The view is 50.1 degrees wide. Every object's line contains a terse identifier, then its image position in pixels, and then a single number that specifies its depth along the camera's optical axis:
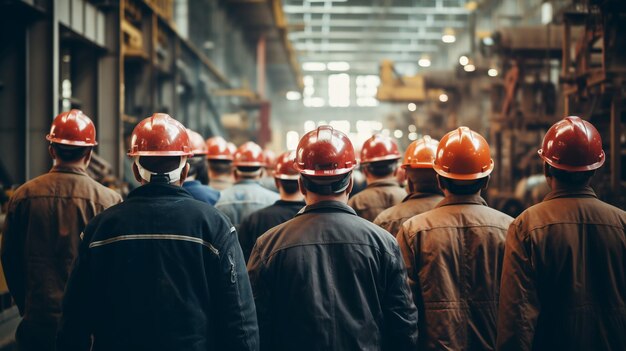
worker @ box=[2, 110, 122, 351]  4.37
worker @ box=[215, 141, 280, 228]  6.45
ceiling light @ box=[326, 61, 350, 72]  48.38
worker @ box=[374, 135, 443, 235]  4.64
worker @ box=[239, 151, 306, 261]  5.18
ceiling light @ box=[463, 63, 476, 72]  19.06
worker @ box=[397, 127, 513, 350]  3.65
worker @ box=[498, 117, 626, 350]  3.30
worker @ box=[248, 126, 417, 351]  3.03
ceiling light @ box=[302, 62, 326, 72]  47.97
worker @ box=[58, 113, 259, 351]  2.90
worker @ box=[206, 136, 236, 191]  7.78
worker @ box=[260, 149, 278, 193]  9.09
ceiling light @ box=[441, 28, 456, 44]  25.91
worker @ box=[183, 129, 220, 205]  6.11
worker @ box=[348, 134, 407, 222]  5.89
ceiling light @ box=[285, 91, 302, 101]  48.47
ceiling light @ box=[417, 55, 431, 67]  27.42
